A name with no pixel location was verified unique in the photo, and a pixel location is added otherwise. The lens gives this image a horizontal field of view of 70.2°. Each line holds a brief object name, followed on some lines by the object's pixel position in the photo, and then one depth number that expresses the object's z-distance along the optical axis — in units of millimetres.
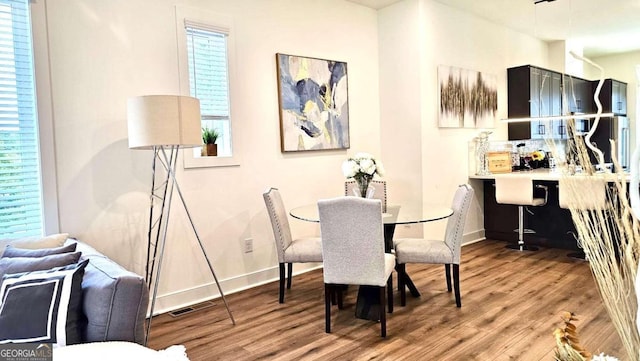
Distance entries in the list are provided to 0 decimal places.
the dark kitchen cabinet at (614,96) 7695
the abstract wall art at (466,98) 5266
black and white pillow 1866
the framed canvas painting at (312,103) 4375
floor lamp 2859
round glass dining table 3229
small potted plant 3844
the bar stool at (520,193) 4957
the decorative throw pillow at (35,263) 2181
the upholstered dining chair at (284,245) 3660
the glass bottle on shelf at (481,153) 5855
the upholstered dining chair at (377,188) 4309
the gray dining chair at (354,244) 2885
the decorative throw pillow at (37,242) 2648
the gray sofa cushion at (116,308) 1972
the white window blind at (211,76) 3756
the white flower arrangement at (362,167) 3518
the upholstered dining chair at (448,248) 3422
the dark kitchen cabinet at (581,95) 7316
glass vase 3580
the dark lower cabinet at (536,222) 5227
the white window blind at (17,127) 2912
